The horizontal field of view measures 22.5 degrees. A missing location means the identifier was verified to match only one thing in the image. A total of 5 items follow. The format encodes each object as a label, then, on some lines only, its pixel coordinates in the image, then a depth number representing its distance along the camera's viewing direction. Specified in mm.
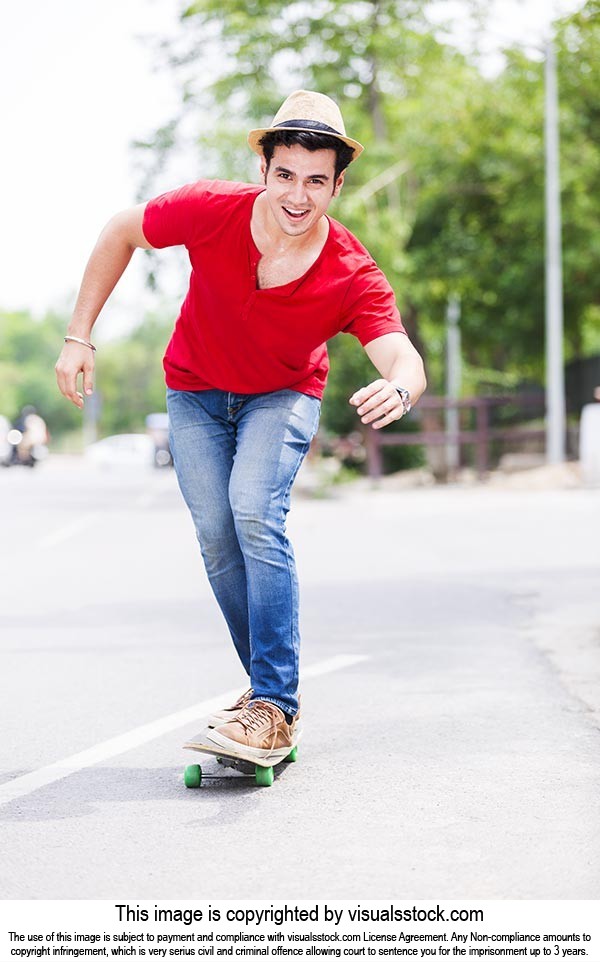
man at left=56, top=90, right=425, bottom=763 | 4234
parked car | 52416
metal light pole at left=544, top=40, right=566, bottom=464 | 23406
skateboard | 4238
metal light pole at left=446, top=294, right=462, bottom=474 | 28600
